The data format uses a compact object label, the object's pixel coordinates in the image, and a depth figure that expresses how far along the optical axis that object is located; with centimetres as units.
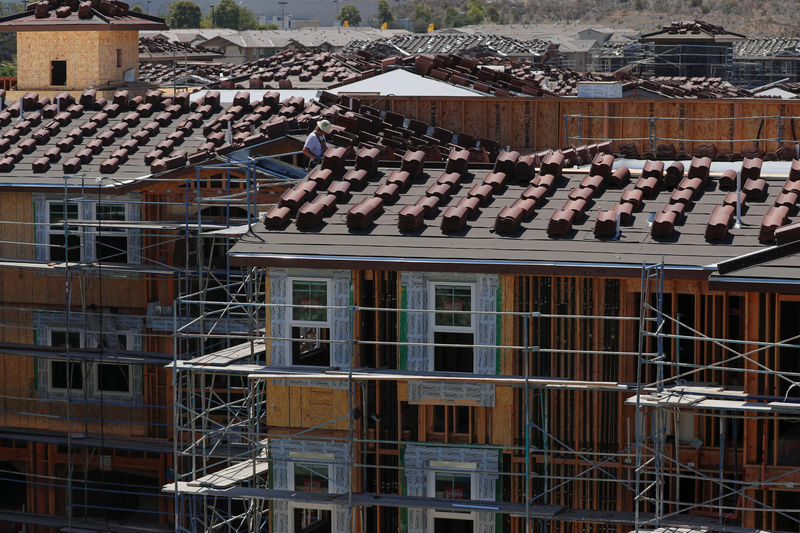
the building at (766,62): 9525
